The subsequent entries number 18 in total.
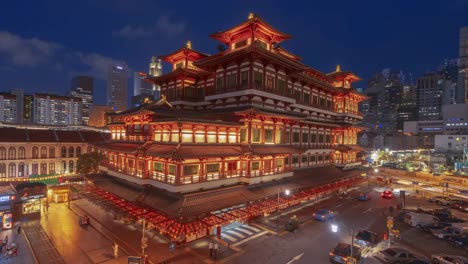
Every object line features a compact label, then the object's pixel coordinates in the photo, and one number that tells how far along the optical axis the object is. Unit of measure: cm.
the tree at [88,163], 4656
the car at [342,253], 2006
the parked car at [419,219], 2989
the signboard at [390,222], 2490
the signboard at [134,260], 1620
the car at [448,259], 2034
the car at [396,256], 2047
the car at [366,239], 2444
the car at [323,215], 3052
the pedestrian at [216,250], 2072
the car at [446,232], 2682
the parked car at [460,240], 2512
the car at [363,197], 4122
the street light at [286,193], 2856
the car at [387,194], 4384
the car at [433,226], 2850
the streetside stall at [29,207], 2894
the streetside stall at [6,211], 2619
